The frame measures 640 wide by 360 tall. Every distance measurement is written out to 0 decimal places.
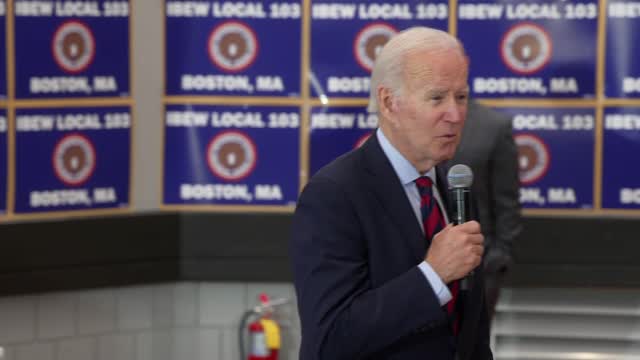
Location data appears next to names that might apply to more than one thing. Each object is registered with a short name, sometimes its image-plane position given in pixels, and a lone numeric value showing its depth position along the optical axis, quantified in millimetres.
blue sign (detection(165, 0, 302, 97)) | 13484
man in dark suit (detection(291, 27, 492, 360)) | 5641
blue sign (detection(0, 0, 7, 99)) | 12609
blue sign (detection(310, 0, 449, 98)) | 13336
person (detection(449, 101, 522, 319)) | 11766
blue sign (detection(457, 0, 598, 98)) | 13234
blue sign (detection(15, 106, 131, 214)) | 12867
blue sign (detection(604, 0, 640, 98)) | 13195
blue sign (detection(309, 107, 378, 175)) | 13437
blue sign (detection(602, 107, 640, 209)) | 13273
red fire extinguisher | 13547
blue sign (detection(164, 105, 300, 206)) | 13539
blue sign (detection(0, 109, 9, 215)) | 12717
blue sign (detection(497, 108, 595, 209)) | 13320
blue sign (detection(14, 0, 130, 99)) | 12789
